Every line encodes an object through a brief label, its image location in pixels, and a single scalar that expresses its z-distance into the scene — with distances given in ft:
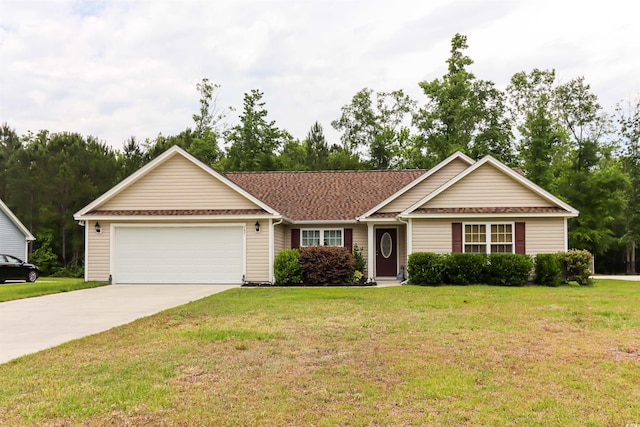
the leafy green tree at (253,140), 129.18
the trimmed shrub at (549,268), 56.59
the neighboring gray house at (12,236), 95.55
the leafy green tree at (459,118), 122.11
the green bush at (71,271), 96.84
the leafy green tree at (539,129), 110.42
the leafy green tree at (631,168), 110.42
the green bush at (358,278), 62.19
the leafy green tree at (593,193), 95.96
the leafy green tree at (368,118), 147.54
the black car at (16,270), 76.11
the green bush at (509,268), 56.49
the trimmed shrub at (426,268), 56.80
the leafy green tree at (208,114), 141.89
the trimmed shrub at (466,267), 56.70
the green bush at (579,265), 57.88
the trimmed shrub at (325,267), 60.70
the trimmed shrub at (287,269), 60.13
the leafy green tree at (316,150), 134.21
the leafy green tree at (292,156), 132.65
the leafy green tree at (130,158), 109.91
